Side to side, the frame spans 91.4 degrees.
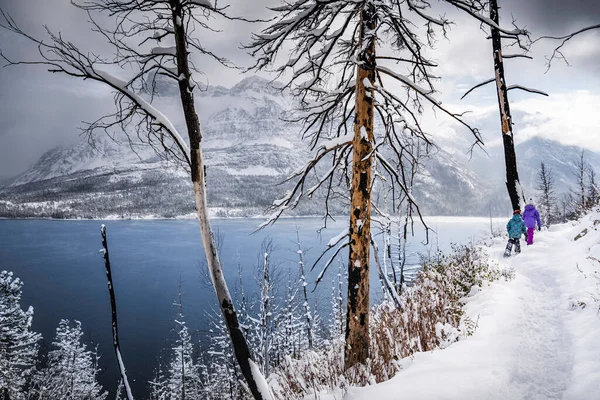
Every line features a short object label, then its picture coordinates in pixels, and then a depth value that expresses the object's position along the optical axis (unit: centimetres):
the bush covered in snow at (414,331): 401
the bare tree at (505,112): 996
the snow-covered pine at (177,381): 2791
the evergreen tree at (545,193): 3578
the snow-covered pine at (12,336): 1980
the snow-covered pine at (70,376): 2606
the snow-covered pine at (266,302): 1515
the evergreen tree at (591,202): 1415
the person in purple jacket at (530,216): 1030
